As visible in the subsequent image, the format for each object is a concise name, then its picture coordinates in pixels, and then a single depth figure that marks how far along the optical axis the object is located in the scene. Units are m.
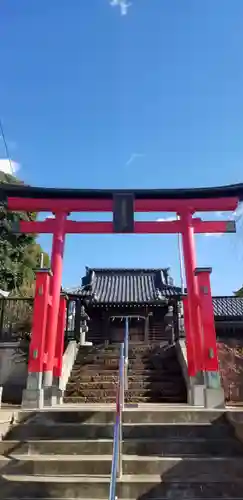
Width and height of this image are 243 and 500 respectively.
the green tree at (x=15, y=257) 17.19
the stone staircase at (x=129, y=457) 4.00
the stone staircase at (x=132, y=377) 8.86
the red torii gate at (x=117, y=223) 7.92
